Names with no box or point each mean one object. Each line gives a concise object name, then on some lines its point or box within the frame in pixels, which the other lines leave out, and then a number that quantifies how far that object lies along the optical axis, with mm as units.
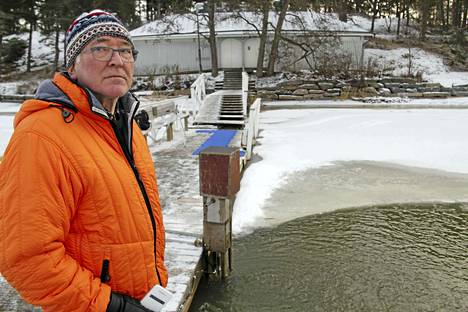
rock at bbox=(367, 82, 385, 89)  21922
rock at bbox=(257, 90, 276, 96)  21719
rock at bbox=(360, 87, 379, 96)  21359
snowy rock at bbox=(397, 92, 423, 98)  21047
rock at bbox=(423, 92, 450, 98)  20859
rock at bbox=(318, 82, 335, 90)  21781
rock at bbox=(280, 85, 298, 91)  21906
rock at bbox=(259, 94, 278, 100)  21547
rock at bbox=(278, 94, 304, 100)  21383
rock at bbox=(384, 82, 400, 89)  22031
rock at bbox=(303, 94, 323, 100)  21391
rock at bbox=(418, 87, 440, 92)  21677
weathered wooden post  3639
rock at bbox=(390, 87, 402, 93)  21844
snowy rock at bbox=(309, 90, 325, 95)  21528
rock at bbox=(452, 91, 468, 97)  21297
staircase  13680
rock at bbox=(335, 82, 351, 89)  21908
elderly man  1268
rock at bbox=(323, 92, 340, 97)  21328
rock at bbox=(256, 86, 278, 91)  21875
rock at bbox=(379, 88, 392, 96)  21297
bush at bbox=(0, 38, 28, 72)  32406
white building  25641
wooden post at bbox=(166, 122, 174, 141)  10109
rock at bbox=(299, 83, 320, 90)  21812
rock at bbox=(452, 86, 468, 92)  21859
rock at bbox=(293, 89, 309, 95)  21602
